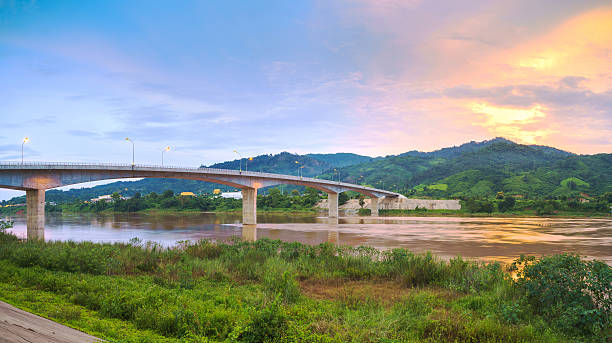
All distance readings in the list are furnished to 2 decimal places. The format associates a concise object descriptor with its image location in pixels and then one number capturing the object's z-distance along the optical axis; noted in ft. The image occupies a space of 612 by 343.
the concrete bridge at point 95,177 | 149.48
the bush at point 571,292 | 25.54
